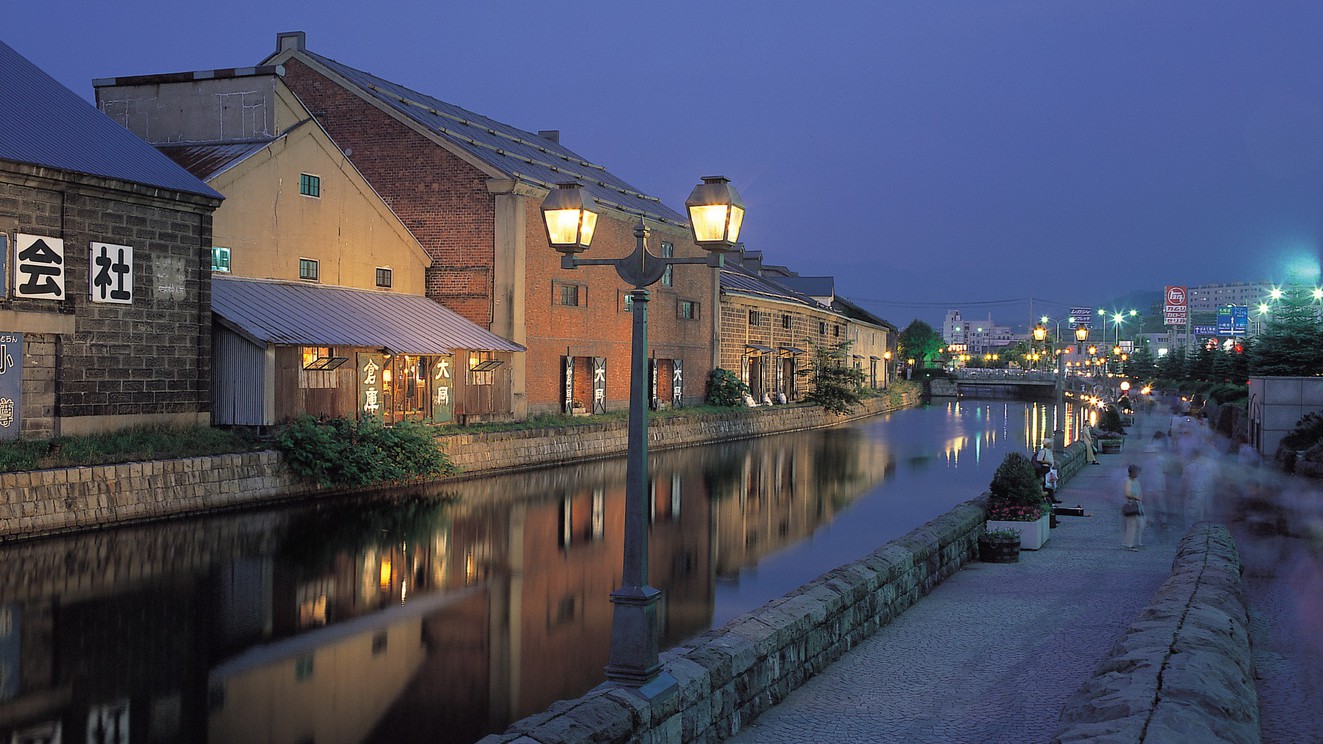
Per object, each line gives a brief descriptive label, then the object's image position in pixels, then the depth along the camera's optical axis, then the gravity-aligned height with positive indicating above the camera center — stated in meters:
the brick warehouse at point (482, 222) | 33.56 +5.03
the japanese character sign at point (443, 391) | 29.64 -0.28
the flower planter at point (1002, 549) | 16.53 -2.55
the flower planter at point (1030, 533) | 17.09 -2.39
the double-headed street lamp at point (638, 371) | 7.71 +0.08
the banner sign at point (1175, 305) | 123.12 +8.71
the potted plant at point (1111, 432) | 37.00 -1.80
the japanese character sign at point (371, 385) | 26.62 -0.11
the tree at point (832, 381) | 57.19 +0.02
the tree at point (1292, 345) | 38.03 +1.34
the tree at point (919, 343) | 133.62 +4.76
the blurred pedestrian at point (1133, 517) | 16.77 -2.09
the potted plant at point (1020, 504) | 17.17 -1.95
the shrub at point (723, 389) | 48.81 -0.35
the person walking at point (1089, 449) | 32.78 -2.06
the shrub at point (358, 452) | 22.11 -1.51
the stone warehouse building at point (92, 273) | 19.02 +1.99
